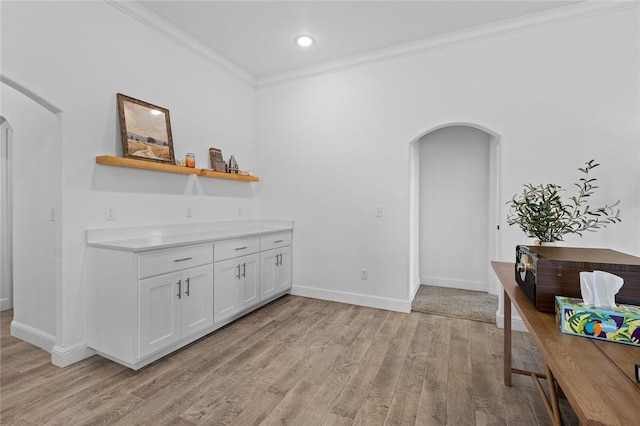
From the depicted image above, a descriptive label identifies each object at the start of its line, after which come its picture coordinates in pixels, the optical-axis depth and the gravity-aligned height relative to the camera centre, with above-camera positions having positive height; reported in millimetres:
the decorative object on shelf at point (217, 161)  3586 +575
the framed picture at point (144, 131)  2666 +728
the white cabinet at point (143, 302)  2203 -719
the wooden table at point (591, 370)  656 -428
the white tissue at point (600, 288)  1052 -272
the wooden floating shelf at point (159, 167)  2494 +398
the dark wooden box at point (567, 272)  1144 -249
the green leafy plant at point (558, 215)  2066 -30
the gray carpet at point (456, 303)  3398 -1146
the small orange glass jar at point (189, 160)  3209 +518
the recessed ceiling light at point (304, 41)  3283 +1849
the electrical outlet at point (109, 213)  2566 -34
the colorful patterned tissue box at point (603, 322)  970 -368
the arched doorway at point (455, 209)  4227 +15
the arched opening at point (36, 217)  2363 -72
